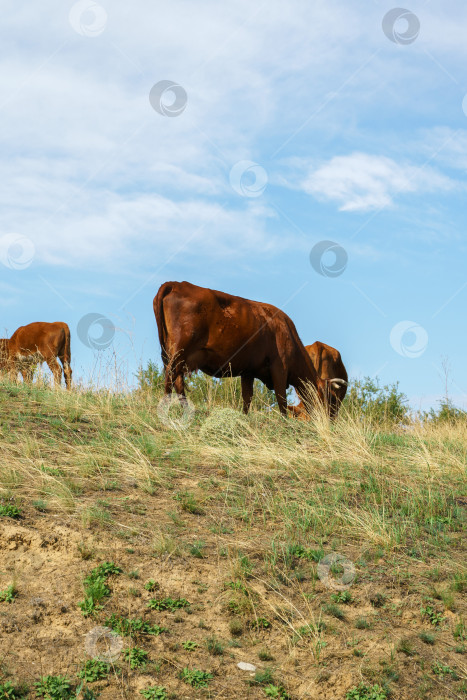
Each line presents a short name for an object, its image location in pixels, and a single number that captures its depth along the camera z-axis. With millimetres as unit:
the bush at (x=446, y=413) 16500
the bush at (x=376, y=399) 17547
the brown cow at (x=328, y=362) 16188
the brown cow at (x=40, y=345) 18094
